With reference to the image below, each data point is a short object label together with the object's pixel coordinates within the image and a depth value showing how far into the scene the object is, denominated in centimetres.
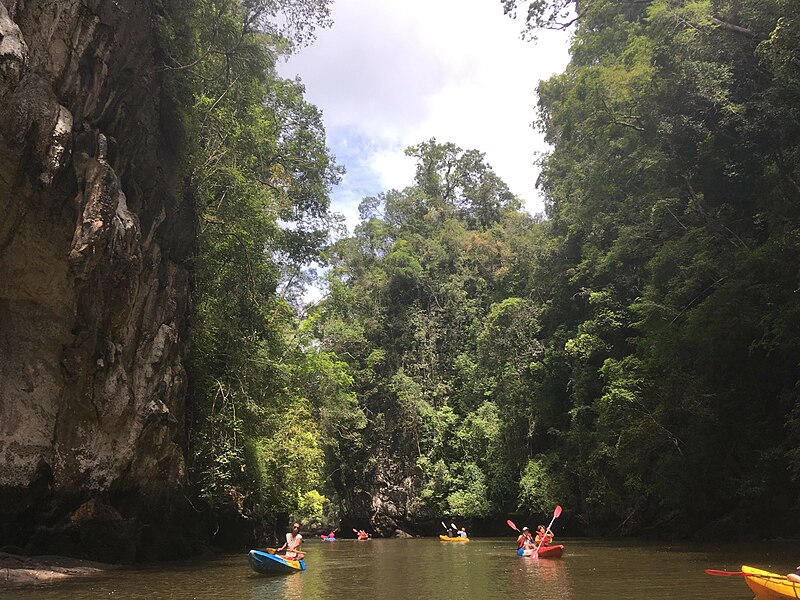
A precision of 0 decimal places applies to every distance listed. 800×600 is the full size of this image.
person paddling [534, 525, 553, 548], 1327
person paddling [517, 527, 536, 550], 1335
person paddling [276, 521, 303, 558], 1133
